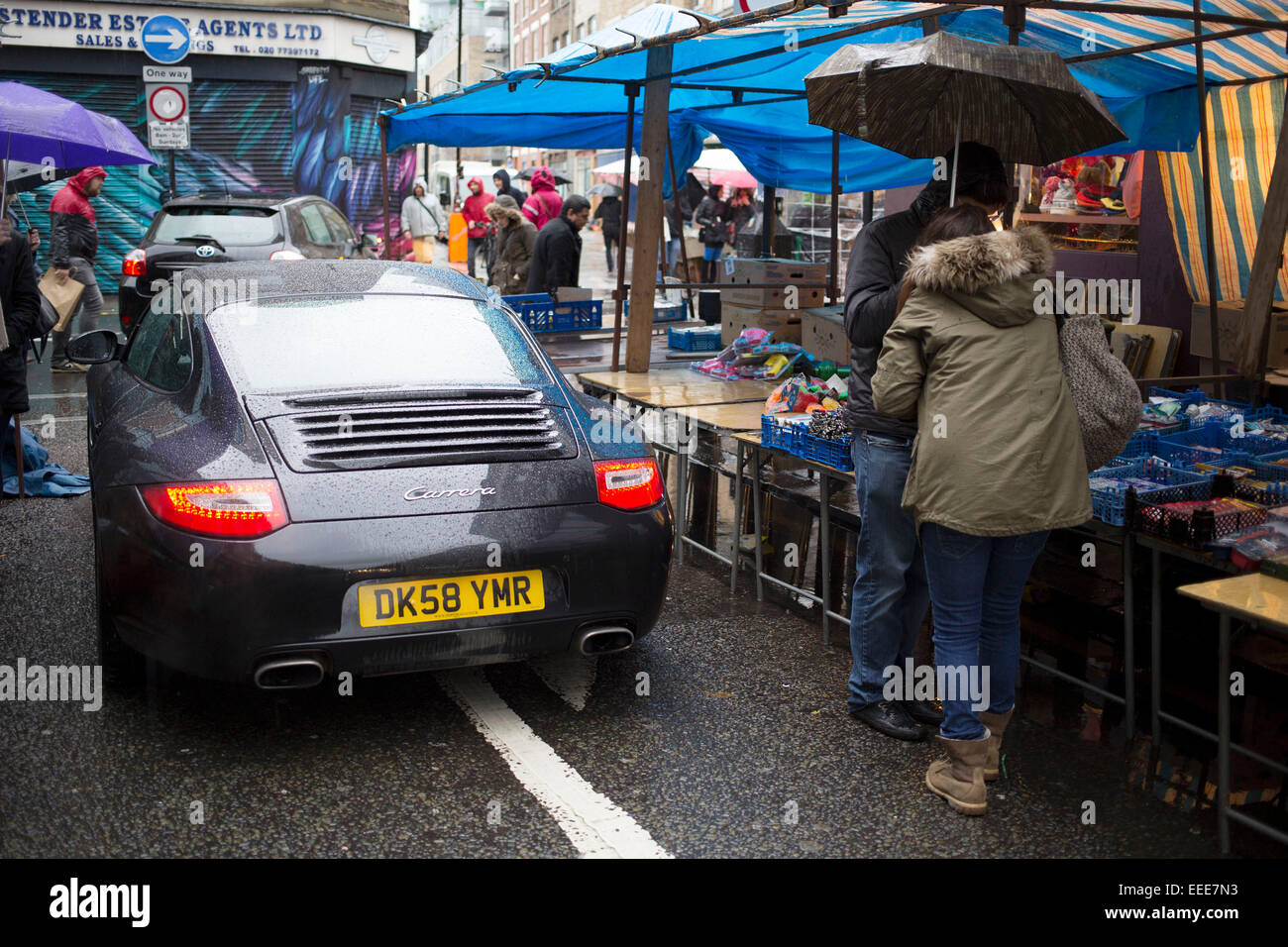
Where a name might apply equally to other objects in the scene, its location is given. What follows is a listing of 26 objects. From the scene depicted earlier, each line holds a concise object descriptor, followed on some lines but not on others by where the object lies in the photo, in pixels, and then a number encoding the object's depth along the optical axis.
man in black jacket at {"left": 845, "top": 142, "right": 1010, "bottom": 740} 3.95
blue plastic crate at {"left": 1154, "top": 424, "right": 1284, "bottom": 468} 4.79
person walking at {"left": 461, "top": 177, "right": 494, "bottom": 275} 23.19
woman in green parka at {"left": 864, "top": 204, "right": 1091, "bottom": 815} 3.47
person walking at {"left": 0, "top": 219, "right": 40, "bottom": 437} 6.81
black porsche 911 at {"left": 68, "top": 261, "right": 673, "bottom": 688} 3.75
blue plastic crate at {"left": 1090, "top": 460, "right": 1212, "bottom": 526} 4.14
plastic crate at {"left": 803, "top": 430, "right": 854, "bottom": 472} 5.03
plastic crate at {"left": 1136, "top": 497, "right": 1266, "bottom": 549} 3.87
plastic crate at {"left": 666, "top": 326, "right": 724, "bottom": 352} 9.09
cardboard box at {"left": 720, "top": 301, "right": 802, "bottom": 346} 8.02
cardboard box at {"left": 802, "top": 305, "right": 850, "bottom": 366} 6.88
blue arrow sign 22.03
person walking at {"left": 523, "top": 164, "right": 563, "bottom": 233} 14.13
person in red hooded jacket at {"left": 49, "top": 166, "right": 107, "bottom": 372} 12.66
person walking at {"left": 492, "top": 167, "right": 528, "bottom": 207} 20.59
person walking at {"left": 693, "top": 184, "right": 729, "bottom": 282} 21.70
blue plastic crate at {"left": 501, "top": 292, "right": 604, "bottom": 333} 9.94
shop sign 21.84
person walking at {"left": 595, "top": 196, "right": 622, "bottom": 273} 22.92
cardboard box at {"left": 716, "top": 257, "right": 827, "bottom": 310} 8.48
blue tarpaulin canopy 6.52
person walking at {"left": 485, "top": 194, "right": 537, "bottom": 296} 12.29
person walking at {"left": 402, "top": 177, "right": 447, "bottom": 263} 24.62
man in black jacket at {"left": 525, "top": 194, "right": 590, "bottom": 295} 11.10
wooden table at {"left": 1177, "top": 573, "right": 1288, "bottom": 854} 3.34
